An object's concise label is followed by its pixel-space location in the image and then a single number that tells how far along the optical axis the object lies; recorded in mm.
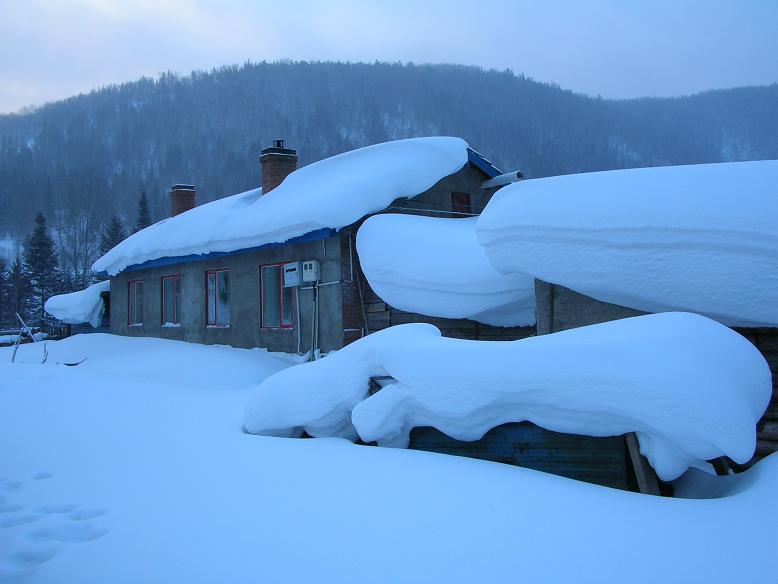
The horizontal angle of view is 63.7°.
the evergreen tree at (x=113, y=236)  51938
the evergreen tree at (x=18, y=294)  40750
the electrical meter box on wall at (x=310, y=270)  12109
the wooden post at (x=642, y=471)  4090
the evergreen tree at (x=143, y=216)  55538
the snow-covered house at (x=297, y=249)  11719
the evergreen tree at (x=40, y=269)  43688
